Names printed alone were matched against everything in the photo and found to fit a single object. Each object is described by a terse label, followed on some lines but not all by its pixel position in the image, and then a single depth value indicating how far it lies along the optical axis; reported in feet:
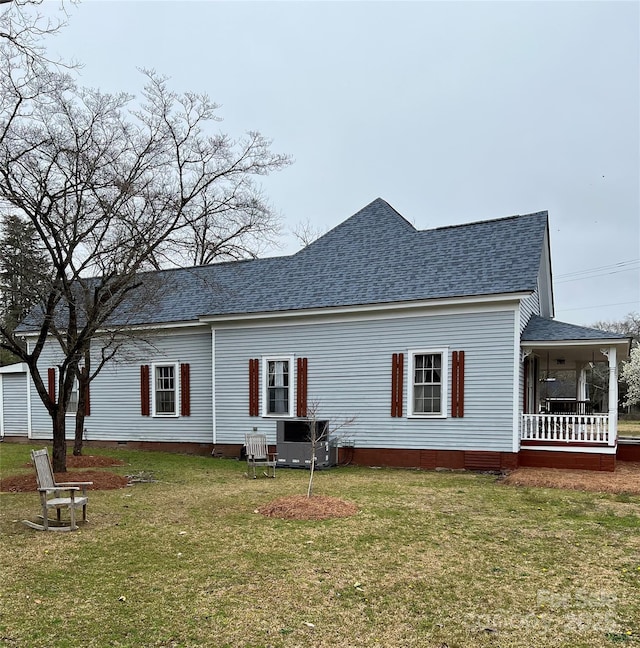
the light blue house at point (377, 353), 43.39
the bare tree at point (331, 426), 46.78
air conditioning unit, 45.19
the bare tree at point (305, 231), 127.13
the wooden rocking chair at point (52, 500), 24.09
